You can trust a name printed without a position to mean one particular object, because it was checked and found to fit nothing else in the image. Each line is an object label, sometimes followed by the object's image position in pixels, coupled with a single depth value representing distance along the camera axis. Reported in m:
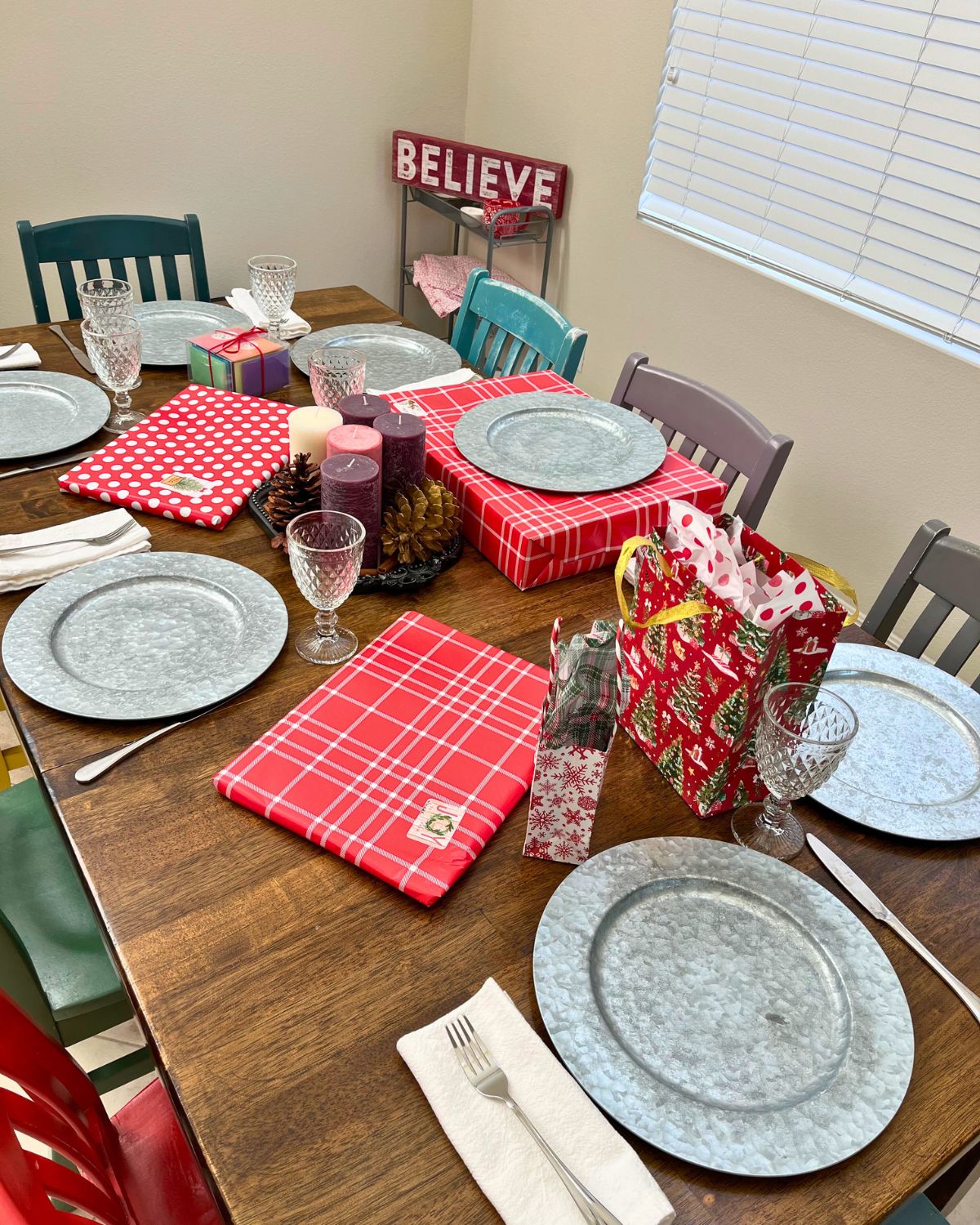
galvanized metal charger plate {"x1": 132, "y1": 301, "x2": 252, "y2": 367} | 1.73
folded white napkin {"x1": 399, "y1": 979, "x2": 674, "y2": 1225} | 0.59
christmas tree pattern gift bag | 0.81
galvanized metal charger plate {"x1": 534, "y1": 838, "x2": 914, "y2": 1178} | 0.64
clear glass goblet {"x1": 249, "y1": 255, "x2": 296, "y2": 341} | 1.67
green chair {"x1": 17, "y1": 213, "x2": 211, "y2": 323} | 1.96
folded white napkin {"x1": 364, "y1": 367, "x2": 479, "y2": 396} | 1.53
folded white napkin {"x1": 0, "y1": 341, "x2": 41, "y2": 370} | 1.58
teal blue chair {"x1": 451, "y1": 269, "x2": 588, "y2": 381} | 1.74
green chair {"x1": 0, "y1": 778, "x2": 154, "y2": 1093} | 1.04
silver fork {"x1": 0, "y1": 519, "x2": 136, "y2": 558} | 1.16
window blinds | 1.93
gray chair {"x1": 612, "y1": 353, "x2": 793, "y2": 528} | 1.45
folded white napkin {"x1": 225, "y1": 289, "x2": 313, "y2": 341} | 1.81
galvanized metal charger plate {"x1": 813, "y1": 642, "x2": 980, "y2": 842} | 0.91
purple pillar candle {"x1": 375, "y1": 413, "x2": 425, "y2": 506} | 1.15
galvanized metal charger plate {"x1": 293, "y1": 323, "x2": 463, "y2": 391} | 1.69
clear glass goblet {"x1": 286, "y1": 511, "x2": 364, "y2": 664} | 0.97
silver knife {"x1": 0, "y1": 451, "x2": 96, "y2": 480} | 1.33
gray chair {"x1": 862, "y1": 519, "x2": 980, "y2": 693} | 1.18
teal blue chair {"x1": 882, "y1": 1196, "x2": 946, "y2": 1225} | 0.86
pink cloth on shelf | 3.01
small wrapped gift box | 1.54
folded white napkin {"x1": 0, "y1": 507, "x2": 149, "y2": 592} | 1.11
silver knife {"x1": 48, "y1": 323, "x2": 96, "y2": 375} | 1.63
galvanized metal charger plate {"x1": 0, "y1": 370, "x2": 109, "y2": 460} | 1.39
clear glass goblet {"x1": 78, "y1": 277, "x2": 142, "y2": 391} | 1.47
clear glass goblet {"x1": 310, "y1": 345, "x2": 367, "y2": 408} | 1.37
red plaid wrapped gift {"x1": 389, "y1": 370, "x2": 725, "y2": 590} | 1.18
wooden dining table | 0.61
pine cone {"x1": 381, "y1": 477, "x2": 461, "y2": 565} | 1.17
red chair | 0.60
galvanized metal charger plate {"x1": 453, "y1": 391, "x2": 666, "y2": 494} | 1.29
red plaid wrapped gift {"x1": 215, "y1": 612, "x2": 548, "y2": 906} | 0.82
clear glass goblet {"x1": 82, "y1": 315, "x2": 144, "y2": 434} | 1.38
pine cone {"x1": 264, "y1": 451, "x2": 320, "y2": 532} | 1.19
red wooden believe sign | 2.89
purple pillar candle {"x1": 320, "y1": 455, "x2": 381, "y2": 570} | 1.07
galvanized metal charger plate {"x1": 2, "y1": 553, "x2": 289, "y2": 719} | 0.96
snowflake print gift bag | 0.74
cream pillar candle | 1.20
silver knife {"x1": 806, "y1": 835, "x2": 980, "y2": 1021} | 0.75
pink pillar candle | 1.12
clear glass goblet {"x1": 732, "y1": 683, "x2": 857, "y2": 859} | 0.80
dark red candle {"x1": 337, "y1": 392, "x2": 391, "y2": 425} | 1.19
